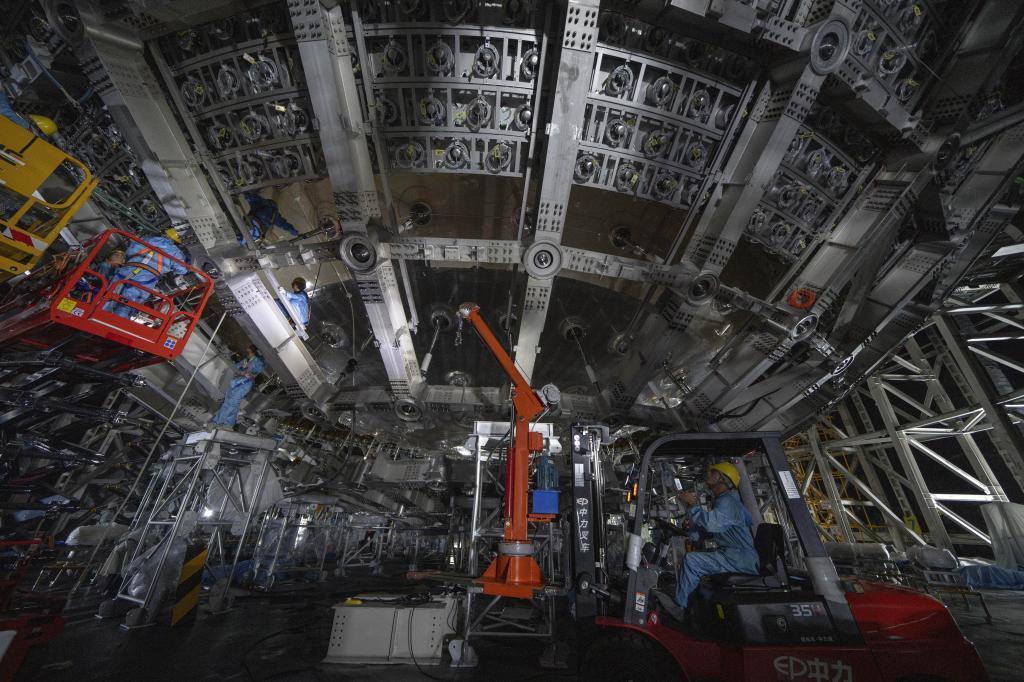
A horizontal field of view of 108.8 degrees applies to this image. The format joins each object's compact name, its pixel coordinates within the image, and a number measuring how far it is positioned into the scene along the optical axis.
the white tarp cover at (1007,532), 10.66
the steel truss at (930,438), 11.56
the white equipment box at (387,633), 4.14
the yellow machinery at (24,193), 4.87
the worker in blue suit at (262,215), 8.00
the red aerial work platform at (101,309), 4.53
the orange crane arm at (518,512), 4.35
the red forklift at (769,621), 2.82
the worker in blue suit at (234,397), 7.25
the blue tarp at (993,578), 10.65
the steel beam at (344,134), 5.73
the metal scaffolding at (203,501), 5.66
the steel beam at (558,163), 5.64
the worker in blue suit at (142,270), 5.71
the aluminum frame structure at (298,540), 9.99
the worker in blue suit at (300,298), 8.11
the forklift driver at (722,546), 3.41
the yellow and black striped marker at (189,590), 5.39
